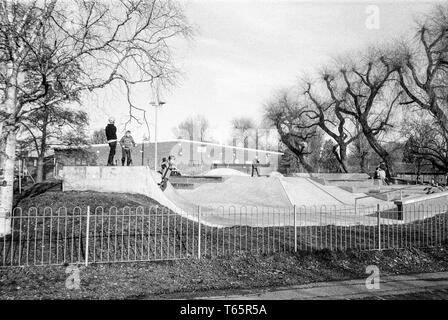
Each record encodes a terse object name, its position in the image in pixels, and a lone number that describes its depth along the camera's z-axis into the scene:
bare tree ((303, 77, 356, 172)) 42.44
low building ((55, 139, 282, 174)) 57.12
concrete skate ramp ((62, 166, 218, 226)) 13.76
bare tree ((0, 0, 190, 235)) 8.85
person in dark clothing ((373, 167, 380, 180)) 33.23
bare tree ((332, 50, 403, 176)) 36.62
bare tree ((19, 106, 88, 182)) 26.09
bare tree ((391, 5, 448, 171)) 30.50
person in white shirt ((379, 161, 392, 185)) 35.10
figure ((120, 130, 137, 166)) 16.17
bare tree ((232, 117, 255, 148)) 85.38
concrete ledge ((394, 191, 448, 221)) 14.60
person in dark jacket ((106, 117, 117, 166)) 14.39
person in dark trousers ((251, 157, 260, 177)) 34.97
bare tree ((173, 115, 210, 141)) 85.60
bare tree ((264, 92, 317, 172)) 49.44
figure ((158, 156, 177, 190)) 18.47
